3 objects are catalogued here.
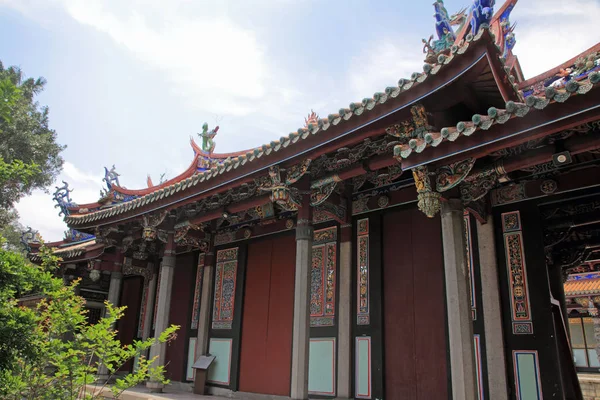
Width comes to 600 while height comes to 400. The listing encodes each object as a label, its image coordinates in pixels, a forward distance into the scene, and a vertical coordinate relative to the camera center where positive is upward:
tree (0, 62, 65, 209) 20.30 +8.78
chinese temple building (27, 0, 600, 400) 4.50 +1.74
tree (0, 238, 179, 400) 3.77 +0.02
